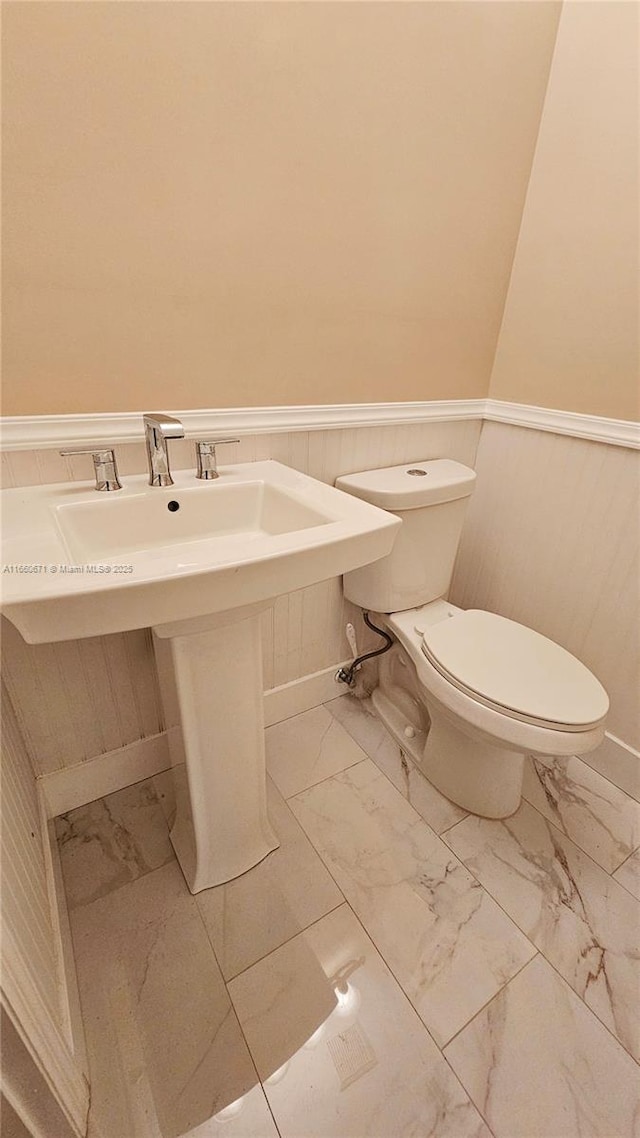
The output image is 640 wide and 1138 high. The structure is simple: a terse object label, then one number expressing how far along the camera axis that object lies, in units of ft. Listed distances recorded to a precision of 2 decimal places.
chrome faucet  2.43
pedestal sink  1.78
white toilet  3.17
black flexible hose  4.56
